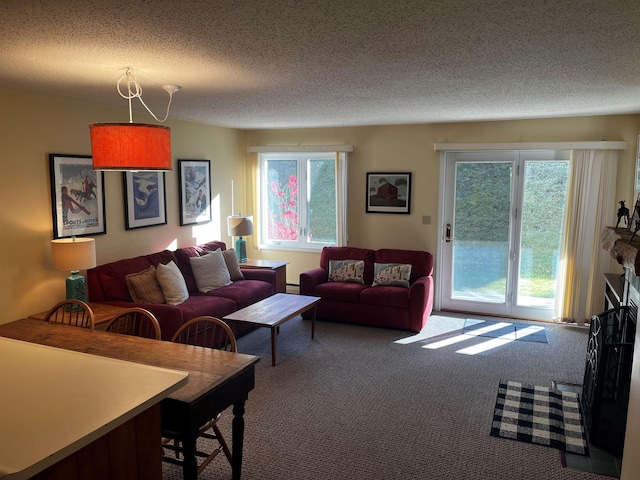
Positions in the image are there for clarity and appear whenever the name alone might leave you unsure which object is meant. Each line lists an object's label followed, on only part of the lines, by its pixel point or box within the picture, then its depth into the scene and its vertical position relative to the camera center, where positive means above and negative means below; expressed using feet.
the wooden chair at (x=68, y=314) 10.44 -3.12
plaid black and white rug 10.22 -5.14
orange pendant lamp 8.18 +0.83
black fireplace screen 9.85 -4.06
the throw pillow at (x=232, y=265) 18.40 -2.77
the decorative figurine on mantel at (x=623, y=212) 11.63 -0.32
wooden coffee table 13.83 -3.62
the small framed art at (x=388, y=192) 19.92 +0.19
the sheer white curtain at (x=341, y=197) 20.71 -0.04
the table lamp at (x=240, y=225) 19.42 -1.25
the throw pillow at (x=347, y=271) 19.07 -3.04
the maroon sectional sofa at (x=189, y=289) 13.44 -3.22
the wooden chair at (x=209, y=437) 8.05 -4.42
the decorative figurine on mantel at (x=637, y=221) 8.63 -0.42
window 21.18 -0.19
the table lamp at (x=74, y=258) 12.49 -1.74
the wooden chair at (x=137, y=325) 9.46 -3.22
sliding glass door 17.93 -1.28
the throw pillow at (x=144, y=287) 14.32 -2.87
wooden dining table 6.48 -2.72
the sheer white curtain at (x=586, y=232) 16.80 -1.21
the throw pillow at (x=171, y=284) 14.93 -2.88
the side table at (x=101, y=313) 12.25 -3.24
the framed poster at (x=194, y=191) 18.52 +0.14
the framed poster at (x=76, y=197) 13.43 -0.12
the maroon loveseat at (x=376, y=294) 17.10 -3.65
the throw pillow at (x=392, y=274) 18.17 -3.02
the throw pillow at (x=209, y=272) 16.98 -2.82
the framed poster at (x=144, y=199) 15.99 -0.19
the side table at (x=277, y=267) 19.34 -2.95
